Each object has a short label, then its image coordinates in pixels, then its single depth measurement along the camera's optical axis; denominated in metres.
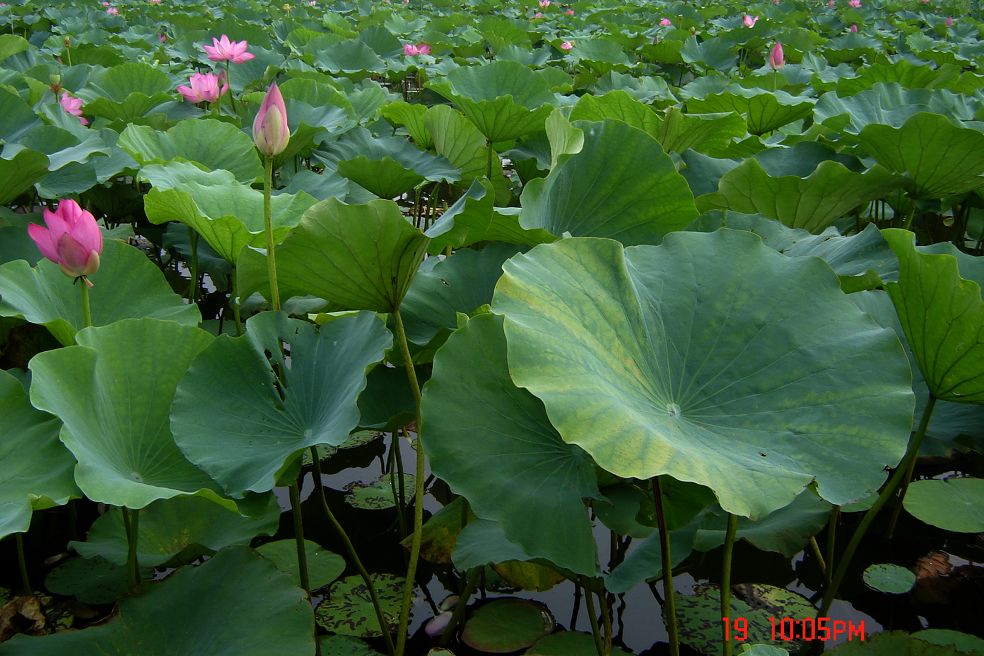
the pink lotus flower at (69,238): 1.17
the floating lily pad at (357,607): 1.44
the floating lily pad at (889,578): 1.60
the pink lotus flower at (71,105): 2.56
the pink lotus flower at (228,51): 2.96
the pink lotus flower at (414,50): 4.64
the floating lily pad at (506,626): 1.41
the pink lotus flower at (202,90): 2.64
